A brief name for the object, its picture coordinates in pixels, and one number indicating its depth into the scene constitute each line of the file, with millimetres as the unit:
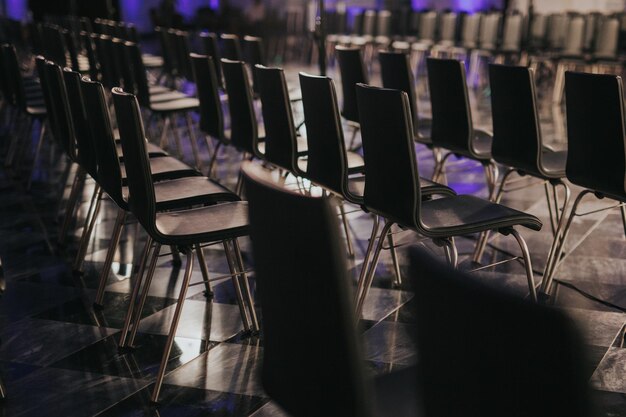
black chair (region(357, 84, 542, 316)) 2824
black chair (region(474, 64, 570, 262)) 3547
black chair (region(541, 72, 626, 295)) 3082
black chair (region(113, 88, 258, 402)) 2791
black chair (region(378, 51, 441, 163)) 4441
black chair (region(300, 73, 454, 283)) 3236
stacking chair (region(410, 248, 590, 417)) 1043
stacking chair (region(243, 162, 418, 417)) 1436
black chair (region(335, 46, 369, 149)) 4824
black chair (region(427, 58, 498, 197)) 3934
